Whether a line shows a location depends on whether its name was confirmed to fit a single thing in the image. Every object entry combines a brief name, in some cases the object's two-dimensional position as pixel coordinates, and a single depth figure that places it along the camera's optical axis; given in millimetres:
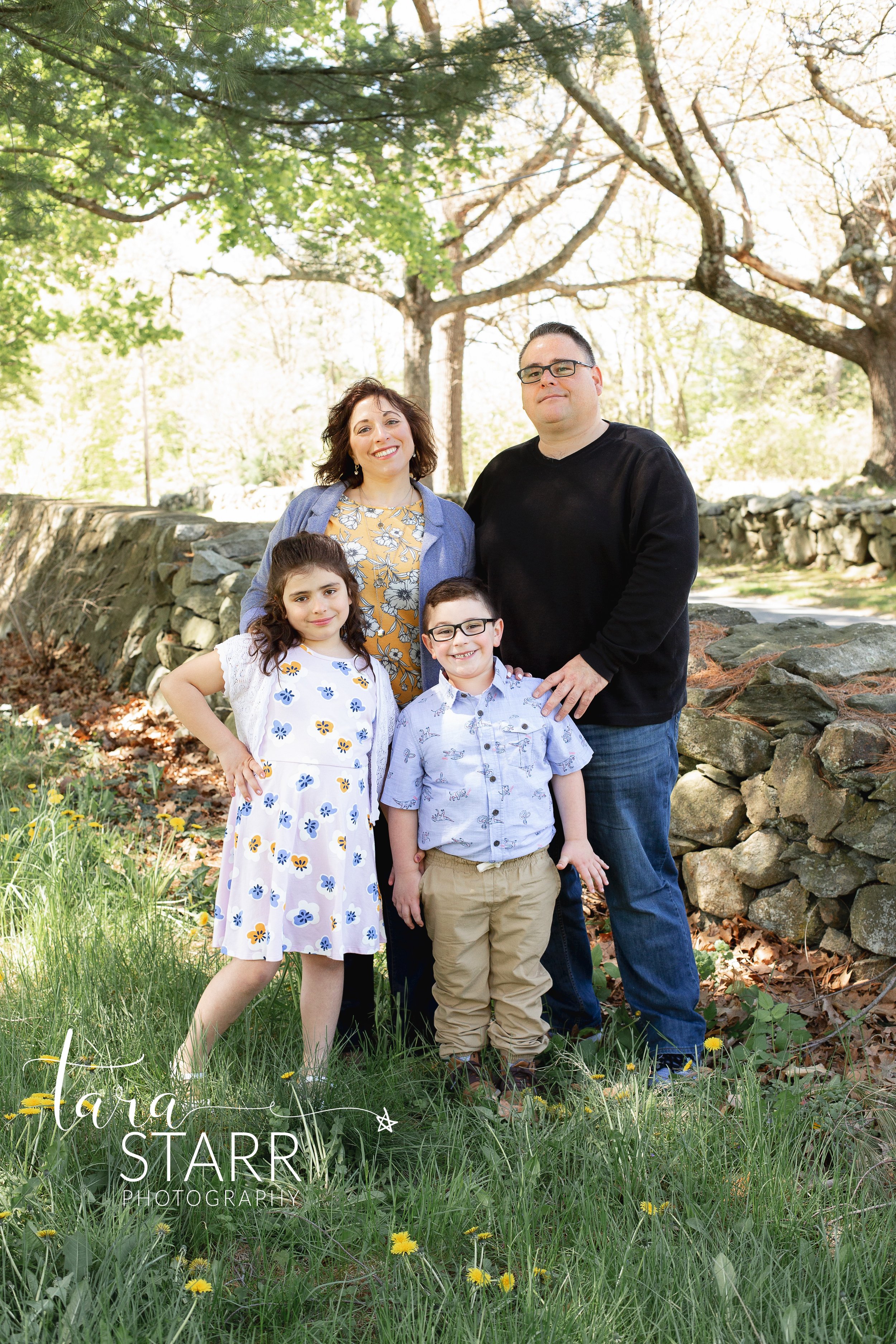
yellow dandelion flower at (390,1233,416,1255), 1895
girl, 2652
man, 2760
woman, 2971
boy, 2762
